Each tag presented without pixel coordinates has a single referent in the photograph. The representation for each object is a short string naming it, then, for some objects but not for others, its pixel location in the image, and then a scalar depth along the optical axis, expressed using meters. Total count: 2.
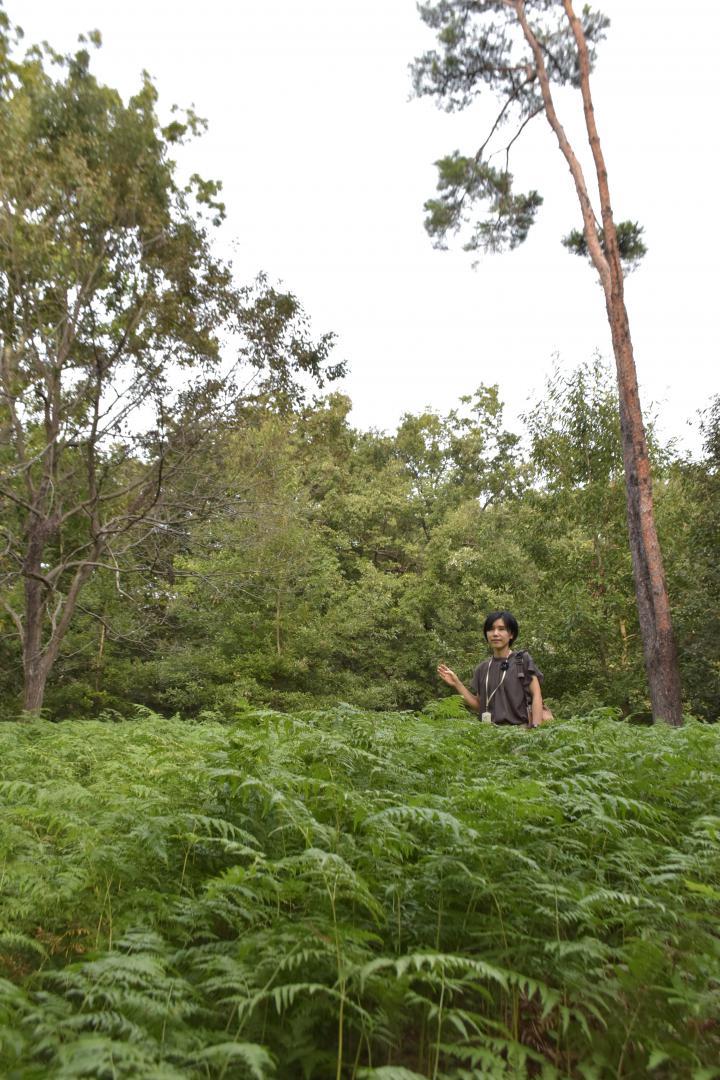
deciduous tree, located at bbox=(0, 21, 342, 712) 12.13
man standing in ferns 6.53
